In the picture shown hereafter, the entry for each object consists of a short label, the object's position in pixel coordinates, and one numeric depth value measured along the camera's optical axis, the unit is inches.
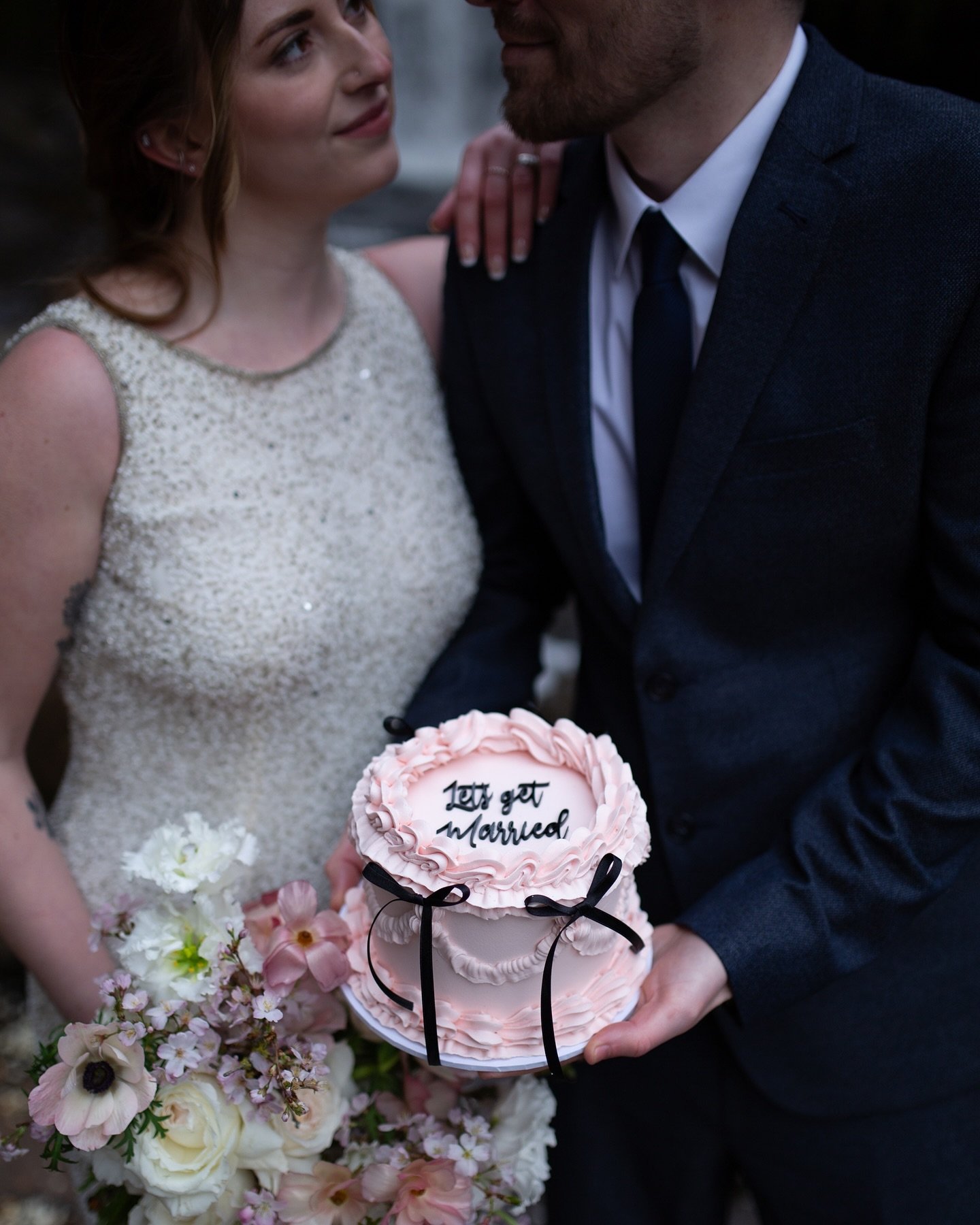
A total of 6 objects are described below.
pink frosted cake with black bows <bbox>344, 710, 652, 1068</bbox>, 49.6
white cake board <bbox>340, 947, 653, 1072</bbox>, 50.4
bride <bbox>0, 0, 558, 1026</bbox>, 68.3
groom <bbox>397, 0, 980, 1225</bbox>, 60.2
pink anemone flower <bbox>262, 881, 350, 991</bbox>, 54.5
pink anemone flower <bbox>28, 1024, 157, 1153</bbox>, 48.6
